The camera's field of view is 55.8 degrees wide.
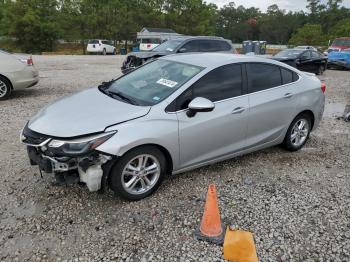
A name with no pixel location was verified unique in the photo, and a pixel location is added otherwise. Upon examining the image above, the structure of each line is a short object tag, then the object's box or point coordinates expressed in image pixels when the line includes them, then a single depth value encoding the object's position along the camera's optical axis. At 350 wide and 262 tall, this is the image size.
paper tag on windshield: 3.88
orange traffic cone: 3.02
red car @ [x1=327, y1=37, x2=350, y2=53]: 18.70
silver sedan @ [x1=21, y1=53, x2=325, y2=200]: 3.23
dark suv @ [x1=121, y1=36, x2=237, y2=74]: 11.02
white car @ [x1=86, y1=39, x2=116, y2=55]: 33.91
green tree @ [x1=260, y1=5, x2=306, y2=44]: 83.62
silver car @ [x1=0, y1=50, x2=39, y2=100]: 7.94
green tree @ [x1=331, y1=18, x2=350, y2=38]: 47.44
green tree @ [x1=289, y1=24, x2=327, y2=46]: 52.12
